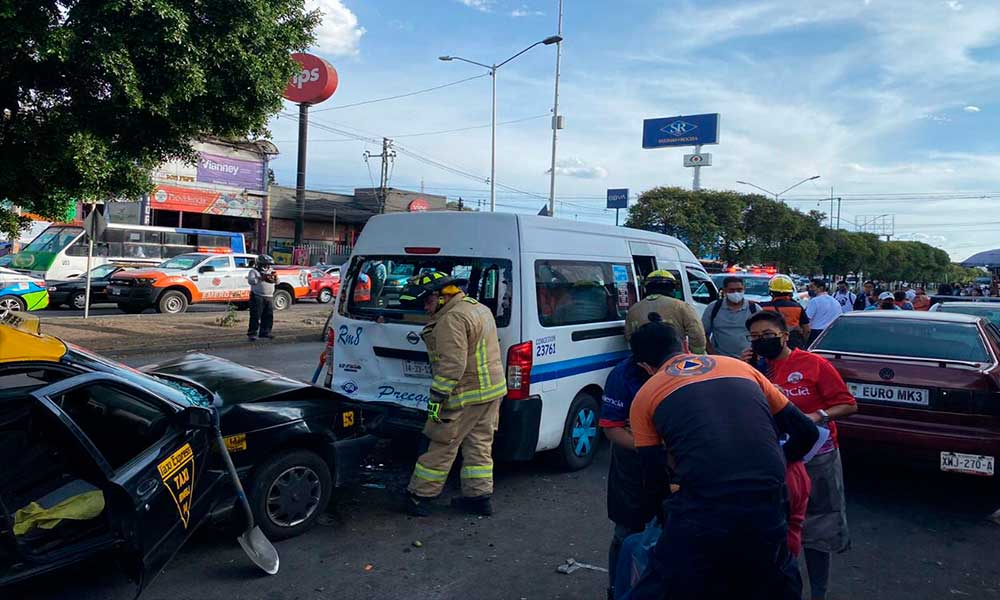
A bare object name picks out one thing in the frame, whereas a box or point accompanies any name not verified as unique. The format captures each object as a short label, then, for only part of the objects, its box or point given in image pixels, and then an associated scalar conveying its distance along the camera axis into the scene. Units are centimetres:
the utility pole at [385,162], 4282
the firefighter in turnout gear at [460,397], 492
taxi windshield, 361
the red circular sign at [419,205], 4259
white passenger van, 545
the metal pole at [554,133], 2912
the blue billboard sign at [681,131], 5816
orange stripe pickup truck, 1792
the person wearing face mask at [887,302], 1309
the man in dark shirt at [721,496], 238
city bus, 1981
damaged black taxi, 319
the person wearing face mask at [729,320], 697
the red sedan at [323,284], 2370
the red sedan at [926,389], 520
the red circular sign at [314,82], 3362
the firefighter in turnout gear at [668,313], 614
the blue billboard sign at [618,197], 5619
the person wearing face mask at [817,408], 357
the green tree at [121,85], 738
